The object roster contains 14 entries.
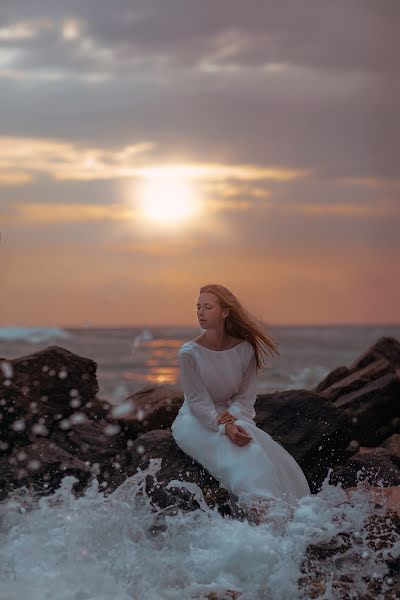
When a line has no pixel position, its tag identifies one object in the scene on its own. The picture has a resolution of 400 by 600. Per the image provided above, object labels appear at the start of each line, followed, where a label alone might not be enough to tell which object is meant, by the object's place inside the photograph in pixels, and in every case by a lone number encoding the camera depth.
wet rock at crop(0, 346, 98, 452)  9.40
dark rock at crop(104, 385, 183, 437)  10.44
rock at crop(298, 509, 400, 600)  6.09
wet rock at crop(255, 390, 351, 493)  9.20
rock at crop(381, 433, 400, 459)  11.88
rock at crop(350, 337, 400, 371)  15.41
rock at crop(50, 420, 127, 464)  9.61
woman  7.16
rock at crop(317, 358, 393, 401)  13.02
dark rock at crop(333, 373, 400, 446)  12.34
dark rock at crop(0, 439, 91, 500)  8.79
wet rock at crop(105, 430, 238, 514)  7.57
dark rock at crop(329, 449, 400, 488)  9.34
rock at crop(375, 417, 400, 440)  12.53
